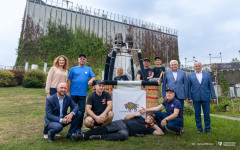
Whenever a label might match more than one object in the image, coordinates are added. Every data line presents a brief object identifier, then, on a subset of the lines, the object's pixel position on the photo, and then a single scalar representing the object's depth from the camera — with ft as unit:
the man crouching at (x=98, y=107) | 11.25
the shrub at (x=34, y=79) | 46.98
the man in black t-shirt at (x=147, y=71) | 15.86
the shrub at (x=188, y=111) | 26.02
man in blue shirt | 12.42
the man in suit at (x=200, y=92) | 12.75
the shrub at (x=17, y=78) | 48.08
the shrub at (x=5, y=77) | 45.16
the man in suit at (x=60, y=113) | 10.03
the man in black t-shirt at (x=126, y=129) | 10.34
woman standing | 11.90
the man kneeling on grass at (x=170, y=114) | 11.82
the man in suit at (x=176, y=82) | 13.09
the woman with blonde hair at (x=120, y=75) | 15.34
